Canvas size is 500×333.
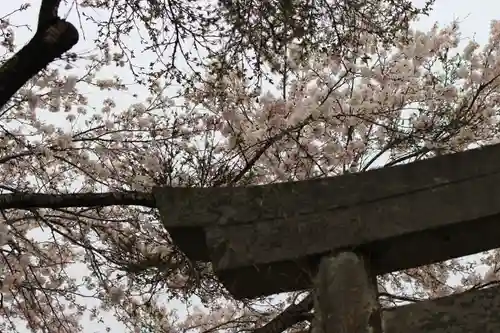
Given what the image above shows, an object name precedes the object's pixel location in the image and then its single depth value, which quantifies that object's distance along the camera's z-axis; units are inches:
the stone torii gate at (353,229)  79.5
